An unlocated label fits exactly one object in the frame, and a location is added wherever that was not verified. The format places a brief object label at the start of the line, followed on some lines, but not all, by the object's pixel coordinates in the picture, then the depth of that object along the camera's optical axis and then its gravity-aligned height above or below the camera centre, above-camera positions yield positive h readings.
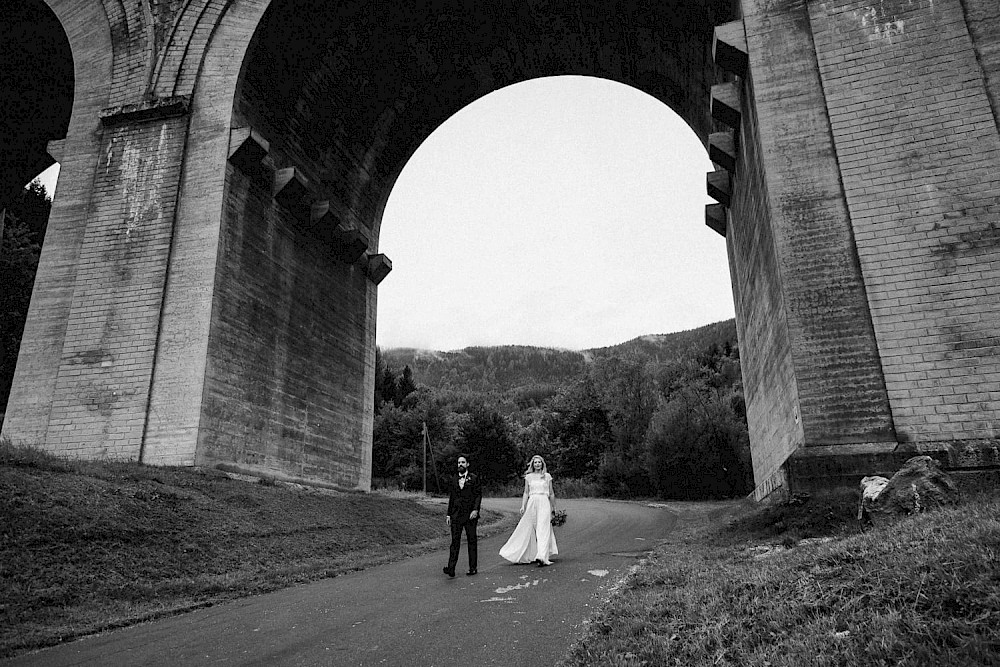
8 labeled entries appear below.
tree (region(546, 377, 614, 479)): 47.94 +5.17
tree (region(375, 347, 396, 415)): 61.94 +11.87
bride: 8.59 -0.25
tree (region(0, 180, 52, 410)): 25.28 +9.08
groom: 7.96 +0.06
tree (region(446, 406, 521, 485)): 49.94 +4.72
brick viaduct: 8.95 +5.43
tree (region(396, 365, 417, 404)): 64.88 +12.54
